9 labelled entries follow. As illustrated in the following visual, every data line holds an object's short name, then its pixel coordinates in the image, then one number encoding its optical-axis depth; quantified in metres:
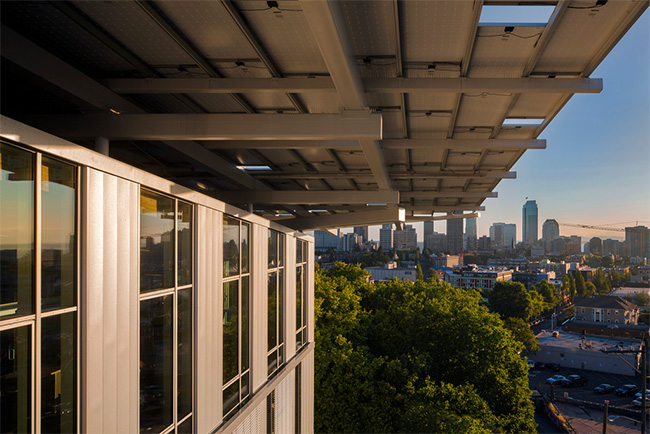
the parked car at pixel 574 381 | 50.62
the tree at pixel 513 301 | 67.88
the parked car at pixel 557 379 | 50.96
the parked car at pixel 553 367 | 57.29
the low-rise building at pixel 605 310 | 79.63
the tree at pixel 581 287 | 106.94
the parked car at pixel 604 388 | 47.88
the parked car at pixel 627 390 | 46.72
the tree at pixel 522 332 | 52.82
